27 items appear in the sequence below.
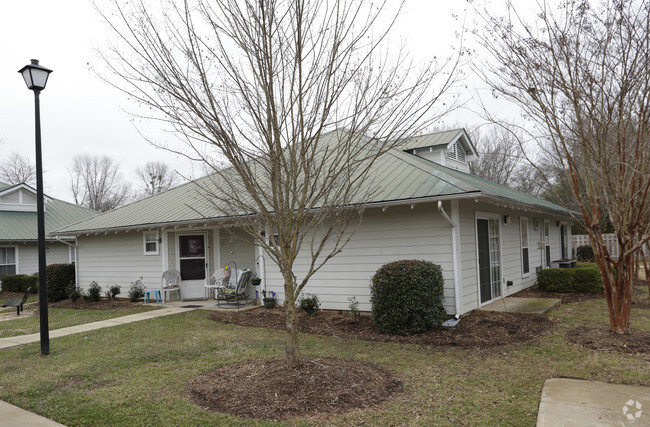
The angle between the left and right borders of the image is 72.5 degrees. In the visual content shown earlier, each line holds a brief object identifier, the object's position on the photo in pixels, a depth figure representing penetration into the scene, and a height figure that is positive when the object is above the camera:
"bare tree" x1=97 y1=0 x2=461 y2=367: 4.65 +1.36
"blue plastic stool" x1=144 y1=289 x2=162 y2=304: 12.53 -1.75
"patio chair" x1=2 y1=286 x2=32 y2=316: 11.50 -1.72
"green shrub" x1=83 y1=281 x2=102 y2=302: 13.29 -1.76
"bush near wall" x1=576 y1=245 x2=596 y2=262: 20.95 -1.73
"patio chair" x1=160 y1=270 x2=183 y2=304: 12.33 -1.38
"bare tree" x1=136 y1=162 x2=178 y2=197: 43.22 +5.57
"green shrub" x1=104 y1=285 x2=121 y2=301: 13.31 -1.76
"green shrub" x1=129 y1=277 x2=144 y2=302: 12.69 -1.71
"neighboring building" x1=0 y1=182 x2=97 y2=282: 18.72 +0.31
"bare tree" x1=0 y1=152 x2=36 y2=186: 36.88 +5.64
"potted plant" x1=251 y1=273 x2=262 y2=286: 10.66 -1.25
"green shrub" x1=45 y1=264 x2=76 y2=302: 14.54 -1.54
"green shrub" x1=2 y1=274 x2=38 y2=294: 17.14 -1.76
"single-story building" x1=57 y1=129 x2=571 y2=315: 8.33 -0.31
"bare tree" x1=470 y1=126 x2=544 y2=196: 30.49 +3.80
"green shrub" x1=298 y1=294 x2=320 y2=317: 9.30 -1.65
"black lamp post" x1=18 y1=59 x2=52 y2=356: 6.52 +0.87
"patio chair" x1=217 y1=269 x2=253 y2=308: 10.68 -1.50
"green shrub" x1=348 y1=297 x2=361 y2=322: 8.65 -1.68
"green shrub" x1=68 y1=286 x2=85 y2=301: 13.66 -1.81
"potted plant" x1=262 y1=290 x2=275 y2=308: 10.34 -1.69
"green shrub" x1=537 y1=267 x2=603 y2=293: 11.36 -1.61
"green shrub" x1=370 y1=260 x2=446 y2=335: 7.21 -1.22
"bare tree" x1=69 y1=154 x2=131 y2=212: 43.56 +4.96
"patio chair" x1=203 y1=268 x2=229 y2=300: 11.46 -1.35
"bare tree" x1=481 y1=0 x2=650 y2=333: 5.84 +1.56
